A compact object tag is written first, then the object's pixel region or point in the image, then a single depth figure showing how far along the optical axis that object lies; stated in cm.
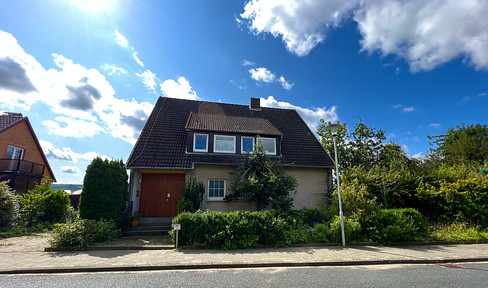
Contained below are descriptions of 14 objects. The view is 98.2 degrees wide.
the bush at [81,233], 724
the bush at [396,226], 791
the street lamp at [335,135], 766
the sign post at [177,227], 715
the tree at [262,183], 1023
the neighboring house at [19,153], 1569
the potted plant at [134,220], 968
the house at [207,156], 1111
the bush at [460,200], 923
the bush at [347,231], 796
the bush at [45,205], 1082
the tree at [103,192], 874
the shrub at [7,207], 1029
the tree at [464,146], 2062
